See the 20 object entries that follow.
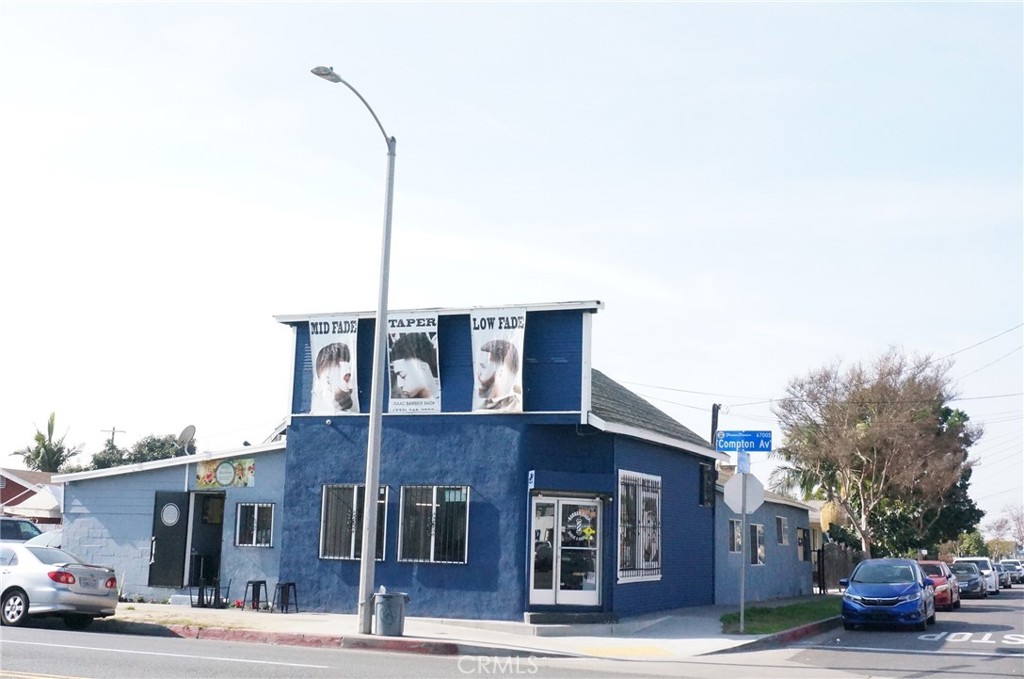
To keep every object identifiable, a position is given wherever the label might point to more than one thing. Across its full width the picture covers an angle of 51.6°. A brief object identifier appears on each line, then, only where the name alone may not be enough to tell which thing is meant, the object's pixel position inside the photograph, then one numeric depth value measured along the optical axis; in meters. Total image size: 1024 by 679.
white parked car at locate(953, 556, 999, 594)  42.47
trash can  17.48
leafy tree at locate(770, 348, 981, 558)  43.62
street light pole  17.61
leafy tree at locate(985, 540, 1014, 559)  124.82
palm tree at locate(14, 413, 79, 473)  66.94
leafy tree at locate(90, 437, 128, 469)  62.83
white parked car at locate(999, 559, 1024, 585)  65.69
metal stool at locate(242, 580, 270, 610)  22.03
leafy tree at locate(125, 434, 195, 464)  63.19
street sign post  19.91
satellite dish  27.25
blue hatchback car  21.30
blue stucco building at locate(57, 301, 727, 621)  20.47
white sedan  17.78
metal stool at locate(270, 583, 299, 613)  21.62
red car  30.36
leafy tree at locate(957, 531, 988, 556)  97.43
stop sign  19.89
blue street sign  20.05
